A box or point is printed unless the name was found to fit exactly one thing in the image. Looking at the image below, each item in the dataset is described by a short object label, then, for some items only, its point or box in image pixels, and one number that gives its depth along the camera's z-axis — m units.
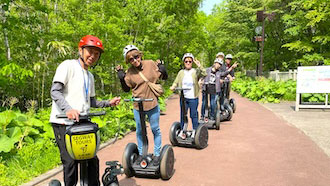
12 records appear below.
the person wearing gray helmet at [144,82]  4.22
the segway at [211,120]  7.48
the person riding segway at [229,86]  9.50
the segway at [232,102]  10.03
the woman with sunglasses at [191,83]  6.00
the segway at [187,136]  5.74
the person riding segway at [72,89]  2.72
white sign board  11.12
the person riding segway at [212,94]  7.57
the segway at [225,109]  8.93
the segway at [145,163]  4.17
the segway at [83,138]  2.45
